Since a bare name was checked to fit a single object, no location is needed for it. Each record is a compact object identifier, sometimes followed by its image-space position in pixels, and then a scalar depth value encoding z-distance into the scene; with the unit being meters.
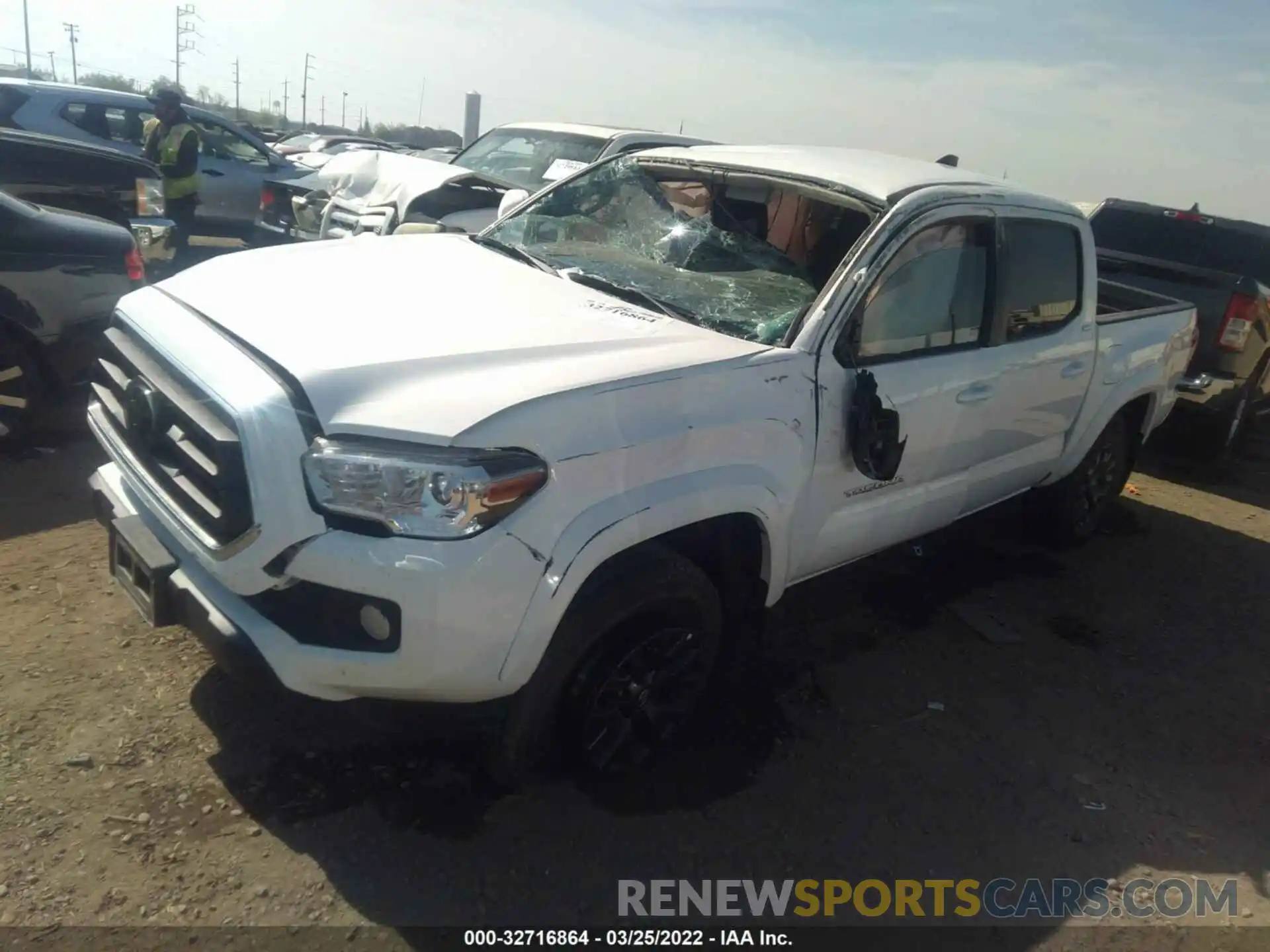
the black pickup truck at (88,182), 6.07
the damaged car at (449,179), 7.41
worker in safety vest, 9.10
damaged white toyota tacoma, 2.39
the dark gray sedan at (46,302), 4.76
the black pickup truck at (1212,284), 7.01
